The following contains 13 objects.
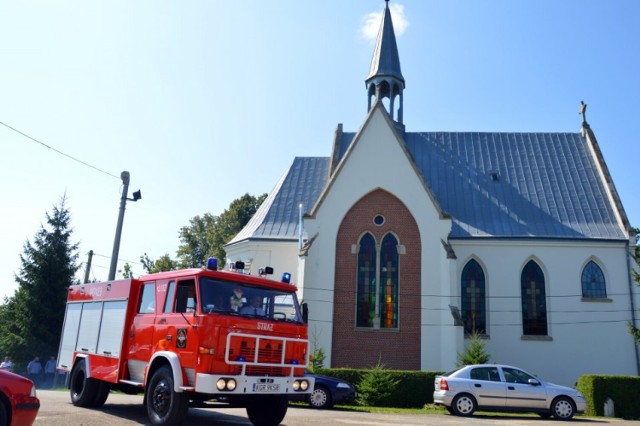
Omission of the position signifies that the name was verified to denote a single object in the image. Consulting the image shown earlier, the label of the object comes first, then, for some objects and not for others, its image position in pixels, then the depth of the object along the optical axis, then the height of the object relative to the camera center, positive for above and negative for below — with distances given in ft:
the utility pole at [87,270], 102.12 +13.71
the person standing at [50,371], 89.04 -4.67
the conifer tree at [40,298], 96.22 +7.76
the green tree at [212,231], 165.58 +37.69
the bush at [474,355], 72.99 +1.62
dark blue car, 53.06 -3.23
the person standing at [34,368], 83.61 -4.02
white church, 80.28 +15.11
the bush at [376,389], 63.93 -3.18
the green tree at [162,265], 171.94 +26.73
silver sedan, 50.19 -2.35
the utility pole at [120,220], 57.72 +13.73
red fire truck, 28.68 +0.45
